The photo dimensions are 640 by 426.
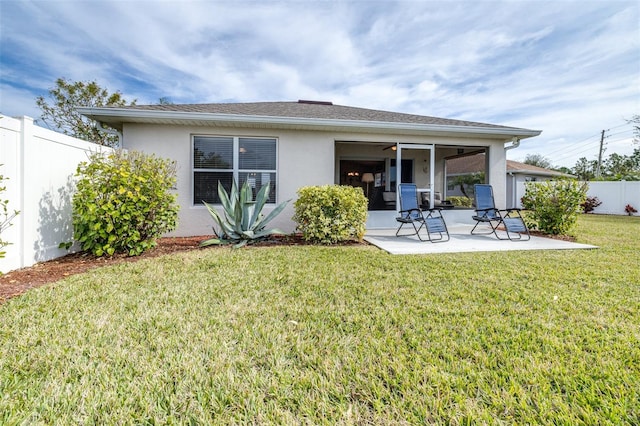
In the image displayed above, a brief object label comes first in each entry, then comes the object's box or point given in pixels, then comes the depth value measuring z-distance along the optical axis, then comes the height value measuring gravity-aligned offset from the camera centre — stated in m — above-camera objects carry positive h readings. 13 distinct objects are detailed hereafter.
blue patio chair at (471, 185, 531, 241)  6.43 -0.08
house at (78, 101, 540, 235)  6.44 +1.77
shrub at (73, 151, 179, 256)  4.22 +0.10
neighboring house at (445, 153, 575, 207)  11.91 +2.06
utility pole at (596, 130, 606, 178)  28.97 +6.76
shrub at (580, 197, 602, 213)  15.28 +0.48
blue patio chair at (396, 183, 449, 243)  6.16 -0.13
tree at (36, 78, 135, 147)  14.52 +5.19
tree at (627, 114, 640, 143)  18.08 +5.57
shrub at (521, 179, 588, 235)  6.69 +0.21
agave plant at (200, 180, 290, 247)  5.55 -0.14
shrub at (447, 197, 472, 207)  11.14 +0.47
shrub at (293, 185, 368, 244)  5.69 -0.03
